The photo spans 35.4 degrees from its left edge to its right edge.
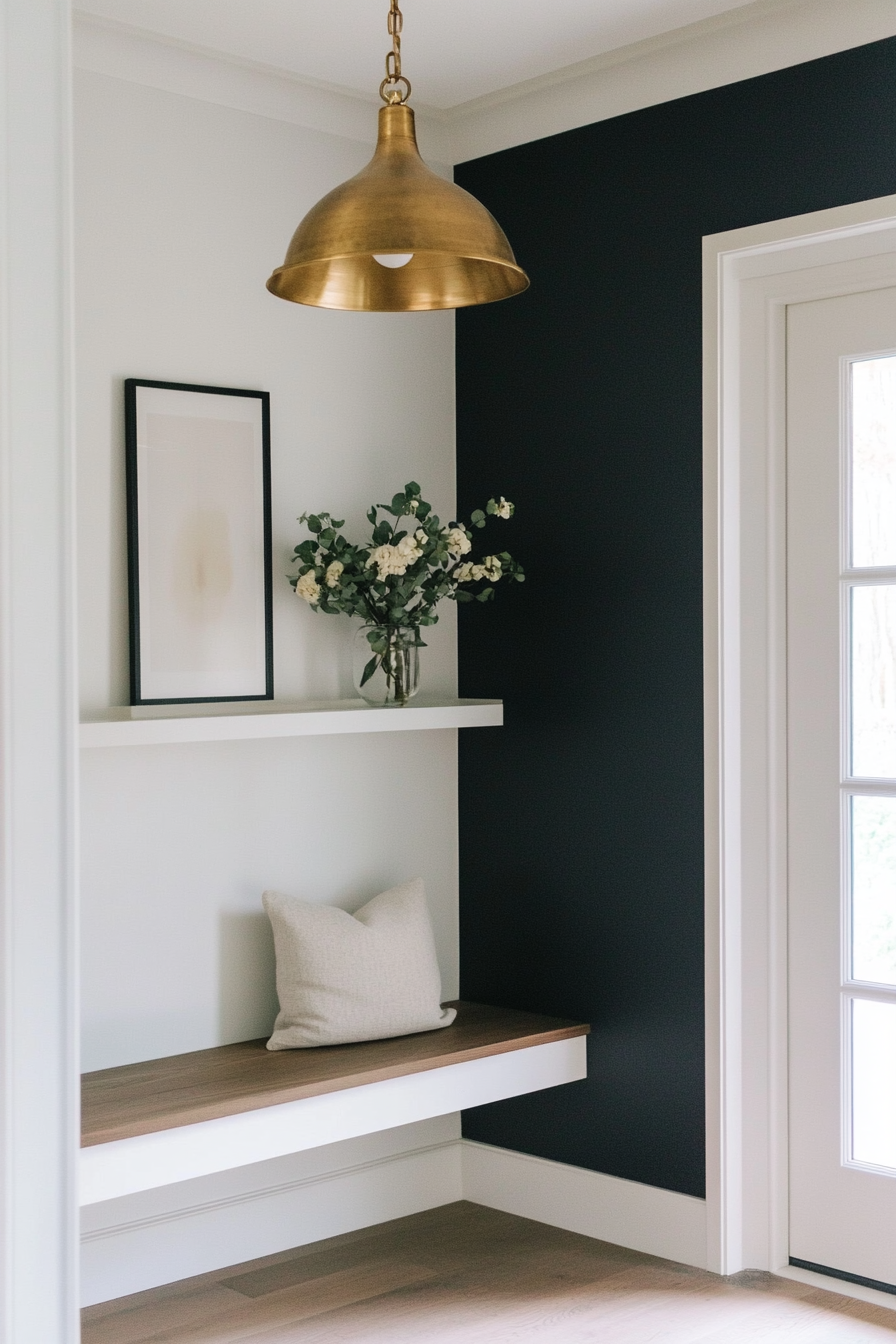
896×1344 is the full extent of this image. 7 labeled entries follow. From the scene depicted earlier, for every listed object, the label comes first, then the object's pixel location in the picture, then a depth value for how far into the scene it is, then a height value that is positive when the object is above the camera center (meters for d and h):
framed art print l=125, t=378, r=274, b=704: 3.06 +0.27
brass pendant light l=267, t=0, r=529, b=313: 1.69 +0.54
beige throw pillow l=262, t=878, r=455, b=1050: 3.13 -0.72
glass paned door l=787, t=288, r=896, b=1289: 2.99 -0.27
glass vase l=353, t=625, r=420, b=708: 3.33 -0.01
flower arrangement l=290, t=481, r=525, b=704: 3.22 +0.20
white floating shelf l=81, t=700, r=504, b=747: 2.85 -0.13
